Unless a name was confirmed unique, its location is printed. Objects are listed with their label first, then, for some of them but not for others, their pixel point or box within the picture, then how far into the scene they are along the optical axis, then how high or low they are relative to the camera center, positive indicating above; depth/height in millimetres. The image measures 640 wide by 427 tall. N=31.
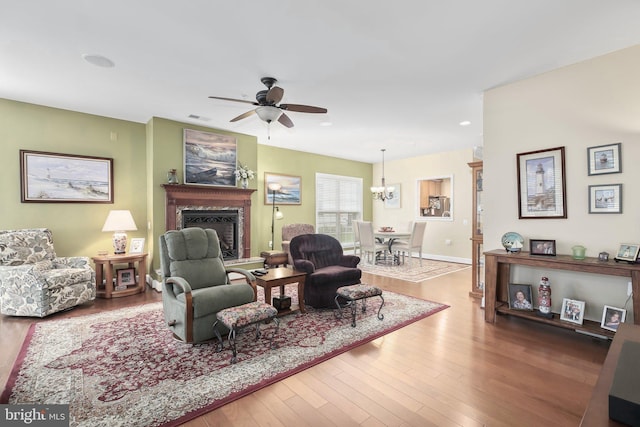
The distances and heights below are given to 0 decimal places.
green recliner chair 2795 -760
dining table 6684 -554
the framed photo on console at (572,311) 2973 -1007
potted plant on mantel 5843 +753
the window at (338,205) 8125 +215
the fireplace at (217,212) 5074 +11
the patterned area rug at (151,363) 1971 -1259
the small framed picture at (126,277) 4655 -1007
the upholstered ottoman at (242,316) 2532 -912
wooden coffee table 3426 -804
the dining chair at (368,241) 6695 -650
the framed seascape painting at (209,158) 5297 +1009
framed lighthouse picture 3271 +311
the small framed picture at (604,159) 2922 +526
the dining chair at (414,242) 6637 -693
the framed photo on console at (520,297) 3357 -974
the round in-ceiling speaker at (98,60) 3000 +1576
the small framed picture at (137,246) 4879 -544
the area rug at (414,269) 5814 -1239
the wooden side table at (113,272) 4414 -932
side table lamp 4523 -198
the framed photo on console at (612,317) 2721 -978
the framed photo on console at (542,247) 3197 -385
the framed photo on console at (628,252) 2684 -372
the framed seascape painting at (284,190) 6891 +552
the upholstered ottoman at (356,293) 3266 -899
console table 2591 -625
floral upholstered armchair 3545 -786
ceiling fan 3301 +1172
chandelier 7542 +539
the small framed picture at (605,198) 2916 +132
